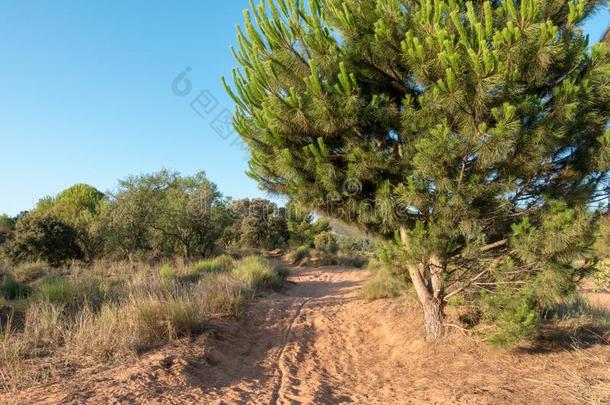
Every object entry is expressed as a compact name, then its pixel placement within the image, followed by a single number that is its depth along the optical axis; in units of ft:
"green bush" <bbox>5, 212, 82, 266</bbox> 55.42
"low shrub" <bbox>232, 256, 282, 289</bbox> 37.79
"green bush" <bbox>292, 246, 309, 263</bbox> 83.21
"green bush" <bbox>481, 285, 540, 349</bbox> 14.61
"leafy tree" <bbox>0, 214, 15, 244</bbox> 78.29
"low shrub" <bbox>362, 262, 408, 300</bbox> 25.25
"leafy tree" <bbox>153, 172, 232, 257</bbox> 65.41
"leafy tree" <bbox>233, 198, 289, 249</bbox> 108.06
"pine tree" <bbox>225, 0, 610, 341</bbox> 13.84
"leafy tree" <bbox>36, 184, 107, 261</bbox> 62.49
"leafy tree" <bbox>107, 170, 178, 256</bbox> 60.70
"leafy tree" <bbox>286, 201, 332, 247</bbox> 104.17
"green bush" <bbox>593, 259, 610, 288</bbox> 21.41
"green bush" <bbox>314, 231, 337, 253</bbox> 93.61
